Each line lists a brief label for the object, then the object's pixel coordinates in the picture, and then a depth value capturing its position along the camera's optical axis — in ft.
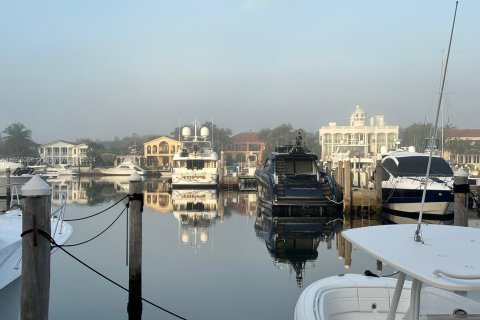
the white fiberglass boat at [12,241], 22.88
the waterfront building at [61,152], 307.37
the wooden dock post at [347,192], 72.79
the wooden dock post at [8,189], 81.41
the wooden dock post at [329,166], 105.28
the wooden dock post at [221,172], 130.82
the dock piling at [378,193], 70.74
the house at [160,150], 268.41
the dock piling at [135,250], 28.22
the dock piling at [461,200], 29.63
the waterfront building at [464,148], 211.82
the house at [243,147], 282.44
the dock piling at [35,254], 15.97
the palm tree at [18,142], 292.63
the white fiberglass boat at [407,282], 12.30
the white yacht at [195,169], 128.16
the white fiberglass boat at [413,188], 68.44
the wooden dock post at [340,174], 83.51
